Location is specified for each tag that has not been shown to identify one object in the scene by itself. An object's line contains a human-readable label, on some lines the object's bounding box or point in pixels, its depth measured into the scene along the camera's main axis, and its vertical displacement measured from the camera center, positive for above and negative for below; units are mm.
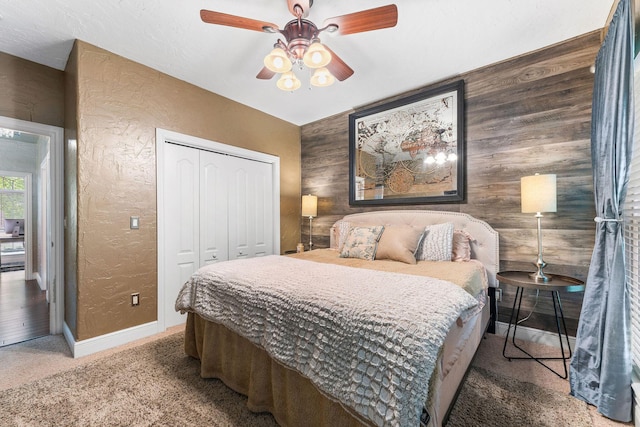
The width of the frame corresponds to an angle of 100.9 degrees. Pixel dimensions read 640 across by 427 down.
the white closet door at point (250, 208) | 3555 +76
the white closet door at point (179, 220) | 2893 -66
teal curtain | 1508 -347
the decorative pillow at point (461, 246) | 2534 -329
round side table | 1828 -528
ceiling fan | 1598 +1186
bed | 983 -574
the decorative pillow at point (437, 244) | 2477 -299
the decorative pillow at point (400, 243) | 2461 -299
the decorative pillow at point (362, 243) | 2664 -313
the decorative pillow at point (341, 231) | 3252 -230
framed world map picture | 2842 +751
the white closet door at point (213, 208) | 3229 +70
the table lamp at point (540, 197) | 2021 +114
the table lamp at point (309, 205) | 3930 +120
